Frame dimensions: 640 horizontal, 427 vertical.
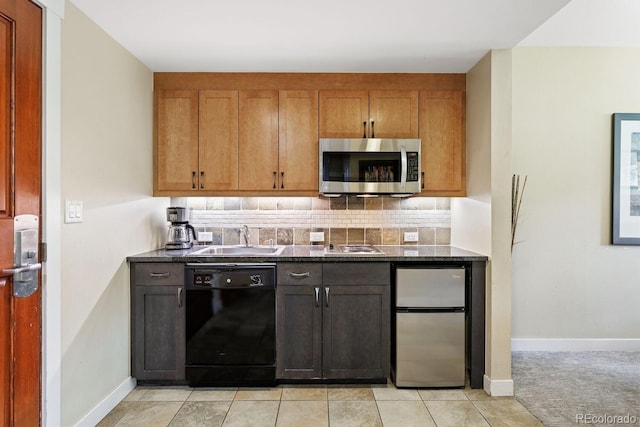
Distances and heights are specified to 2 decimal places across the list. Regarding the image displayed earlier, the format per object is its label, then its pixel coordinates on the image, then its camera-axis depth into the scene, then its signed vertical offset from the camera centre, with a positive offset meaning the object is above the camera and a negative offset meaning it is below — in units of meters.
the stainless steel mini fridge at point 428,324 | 2.59 -0.77
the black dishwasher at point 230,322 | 2.58 -0.77
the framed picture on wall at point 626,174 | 3.26 +0.33
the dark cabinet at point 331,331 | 2.61 -0.83
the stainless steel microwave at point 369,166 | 2.89 +0.35
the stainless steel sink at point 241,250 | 2.79 -0.32
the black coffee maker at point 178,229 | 3.01 -0.15
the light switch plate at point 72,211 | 1.96 +0.00
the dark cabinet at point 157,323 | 2.60 -0.78
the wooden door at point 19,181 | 1.61 +0.13
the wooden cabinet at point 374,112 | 3.01 +0.80
